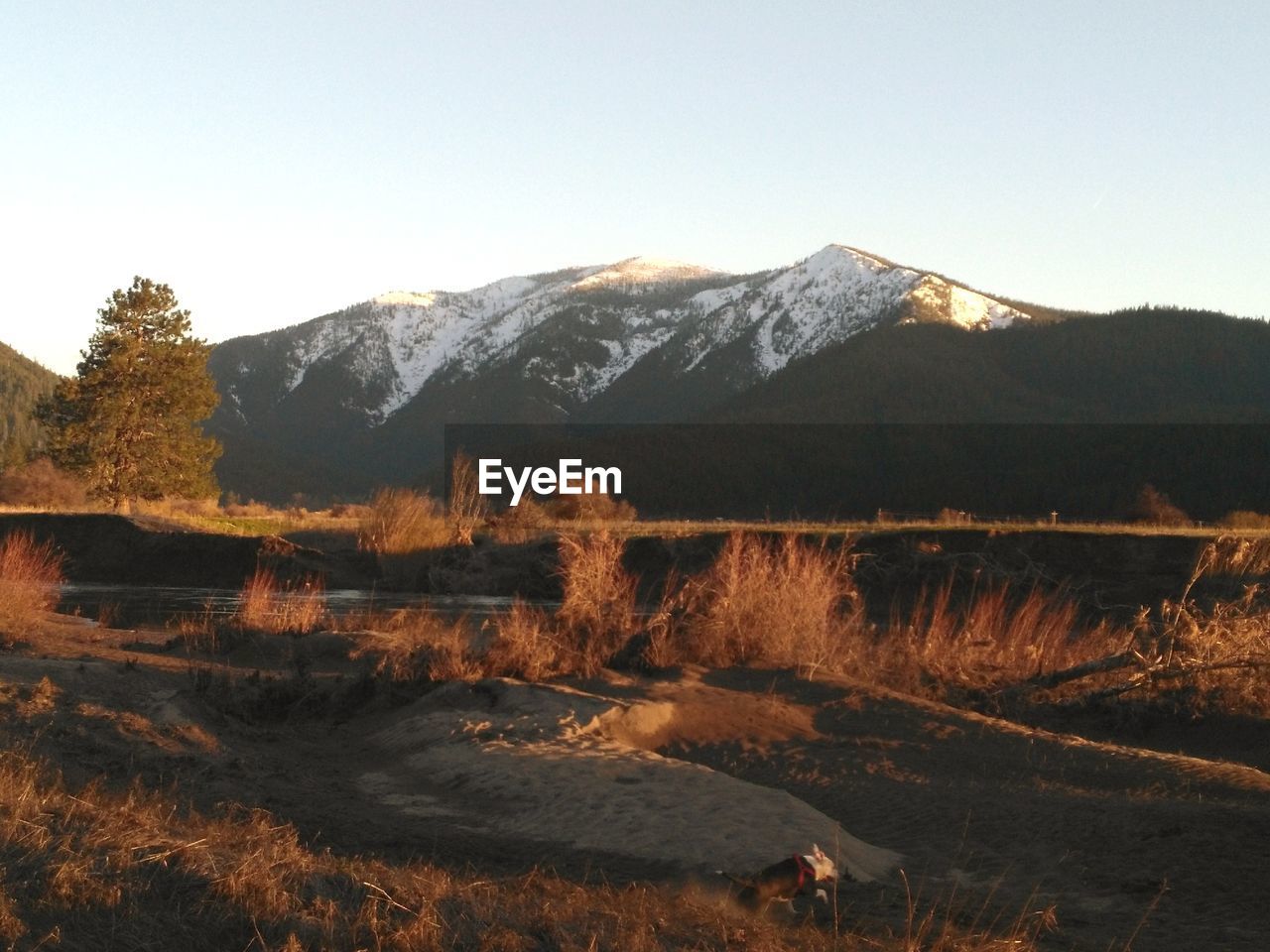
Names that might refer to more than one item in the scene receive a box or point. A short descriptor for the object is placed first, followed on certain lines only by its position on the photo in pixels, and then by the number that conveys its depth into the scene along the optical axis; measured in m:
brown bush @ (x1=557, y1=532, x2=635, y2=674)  15.59
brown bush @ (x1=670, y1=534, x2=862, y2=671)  16.23
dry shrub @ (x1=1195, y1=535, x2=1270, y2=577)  26.58
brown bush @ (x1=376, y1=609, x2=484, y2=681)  14.29
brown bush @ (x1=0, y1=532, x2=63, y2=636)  18.38
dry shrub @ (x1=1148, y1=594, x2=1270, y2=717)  15.52
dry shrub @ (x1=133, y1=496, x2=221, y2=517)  53.42
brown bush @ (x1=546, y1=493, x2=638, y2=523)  55.94
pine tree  53.59
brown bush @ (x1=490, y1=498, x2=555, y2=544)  40.94
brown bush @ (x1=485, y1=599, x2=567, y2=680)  14.68
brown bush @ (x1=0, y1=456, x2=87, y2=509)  53.68
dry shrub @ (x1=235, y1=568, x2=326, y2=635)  19.94
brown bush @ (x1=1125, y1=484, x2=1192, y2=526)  60.38
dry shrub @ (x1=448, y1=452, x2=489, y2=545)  39.94
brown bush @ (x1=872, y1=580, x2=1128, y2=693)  16.94
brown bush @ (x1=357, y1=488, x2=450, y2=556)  40.00
